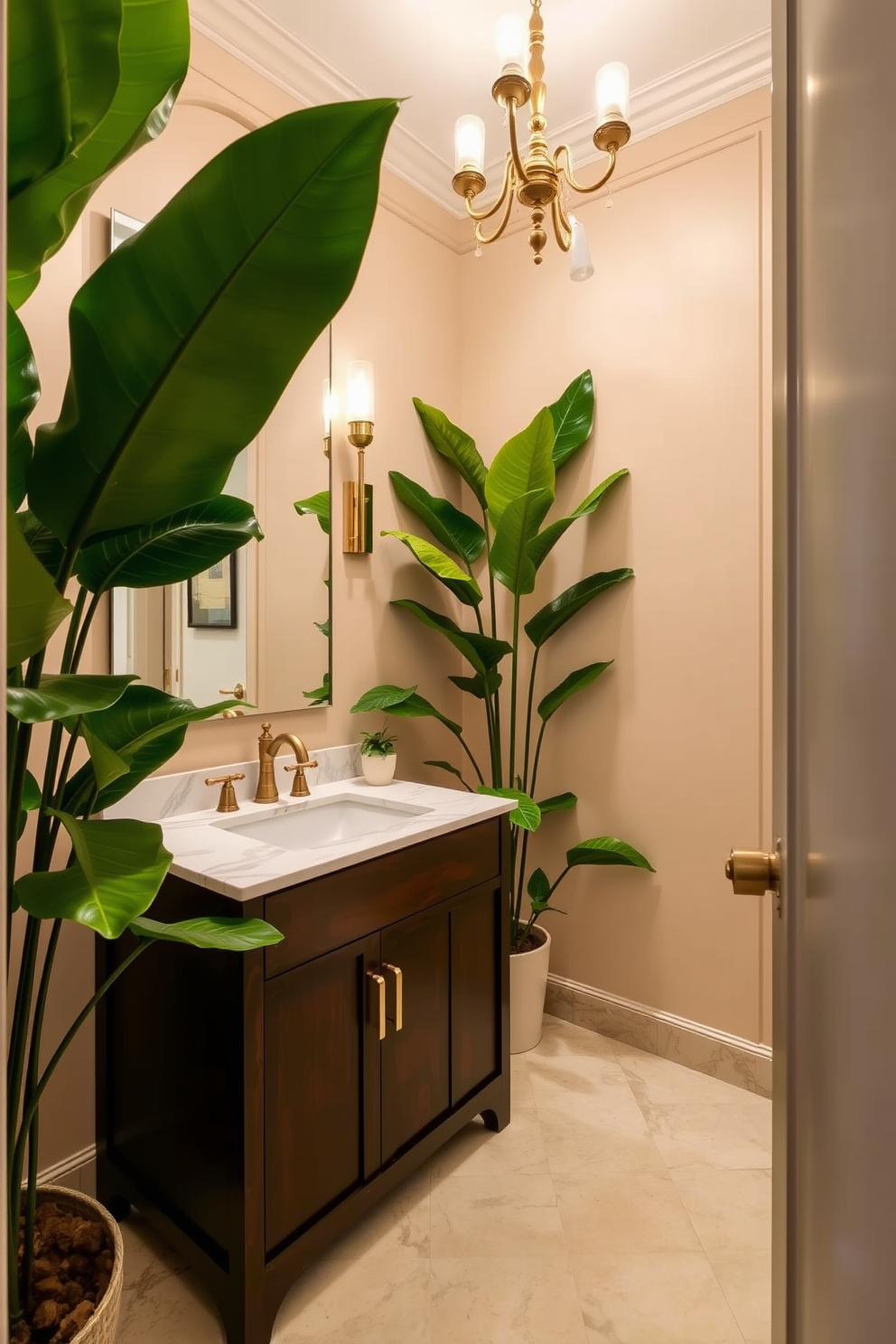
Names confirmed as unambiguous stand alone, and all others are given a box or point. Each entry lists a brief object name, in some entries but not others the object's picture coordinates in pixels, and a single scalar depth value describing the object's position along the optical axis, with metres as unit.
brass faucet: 1.92
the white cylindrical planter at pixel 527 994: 2.26
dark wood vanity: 1.32
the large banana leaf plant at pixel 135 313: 0.63
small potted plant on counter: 2.13
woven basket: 0.98
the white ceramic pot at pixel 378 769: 2.13
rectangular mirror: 1.77
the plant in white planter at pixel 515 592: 2.16
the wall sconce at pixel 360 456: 2.17
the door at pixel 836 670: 0.34
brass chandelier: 1.55
